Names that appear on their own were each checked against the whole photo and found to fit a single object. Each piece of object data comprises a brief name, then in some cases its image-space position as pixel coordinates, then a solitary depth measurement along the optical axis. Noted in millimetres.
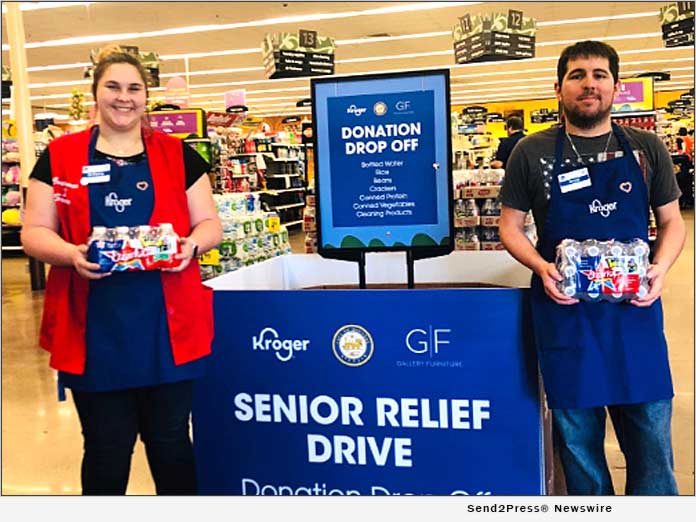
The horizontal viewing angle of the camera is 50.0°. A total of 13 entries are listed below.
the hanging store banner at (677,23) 10062
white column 8008
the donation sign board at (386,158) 2592
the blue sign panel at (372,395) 2279
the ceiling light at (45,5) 10469
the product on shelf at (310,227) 6653
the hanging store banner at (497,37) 10773
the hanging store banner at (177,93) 10648
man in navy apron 2102
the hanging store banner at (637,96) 7695
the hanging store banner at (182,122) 7992
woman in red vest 2053
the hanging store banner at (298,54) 11359
